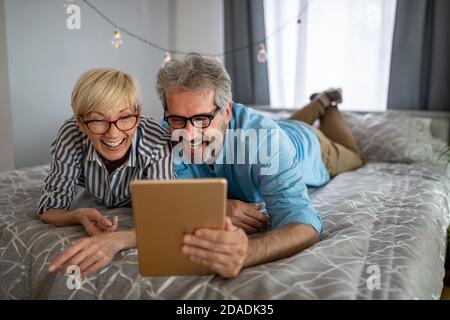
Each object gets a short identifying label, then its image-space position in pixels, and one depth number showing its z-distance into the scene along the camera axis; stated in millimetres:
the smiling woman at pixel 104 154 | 1156
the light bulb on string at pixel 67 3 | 2469
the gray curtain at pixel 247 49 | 3182
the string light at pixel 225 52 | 2719
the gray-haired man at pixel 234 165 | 896
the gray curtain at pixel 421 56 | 2613
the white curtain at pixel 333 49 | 2824
